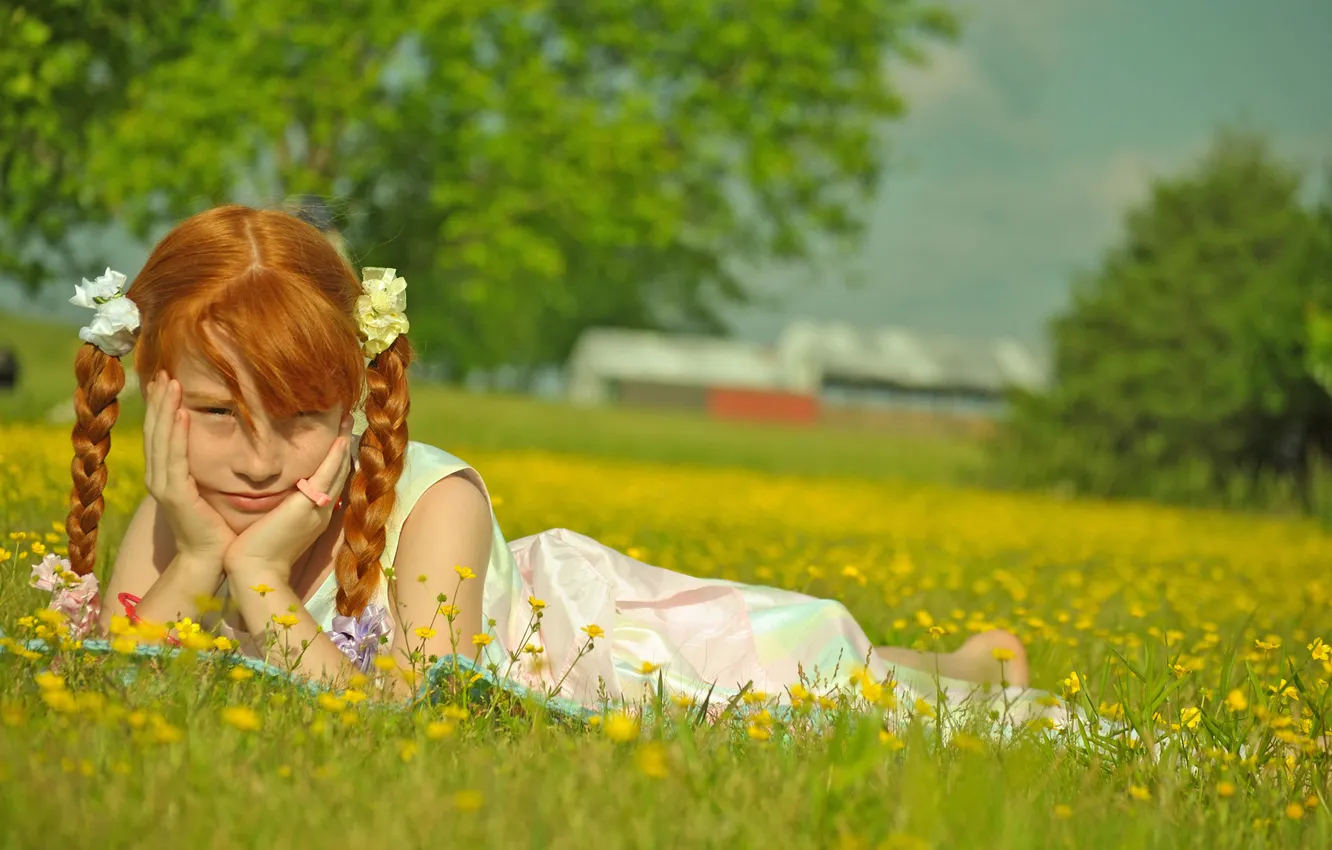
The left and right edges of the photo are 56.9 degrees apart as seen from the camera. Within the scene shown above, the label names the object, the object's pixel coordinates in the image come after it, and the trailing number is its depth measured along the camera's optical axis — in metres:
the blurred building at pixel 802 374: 55.97
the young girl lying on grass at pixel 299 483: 2.84
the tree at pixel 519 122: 17.27
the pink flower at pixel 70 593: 2.94
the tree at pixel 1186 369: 16.78
